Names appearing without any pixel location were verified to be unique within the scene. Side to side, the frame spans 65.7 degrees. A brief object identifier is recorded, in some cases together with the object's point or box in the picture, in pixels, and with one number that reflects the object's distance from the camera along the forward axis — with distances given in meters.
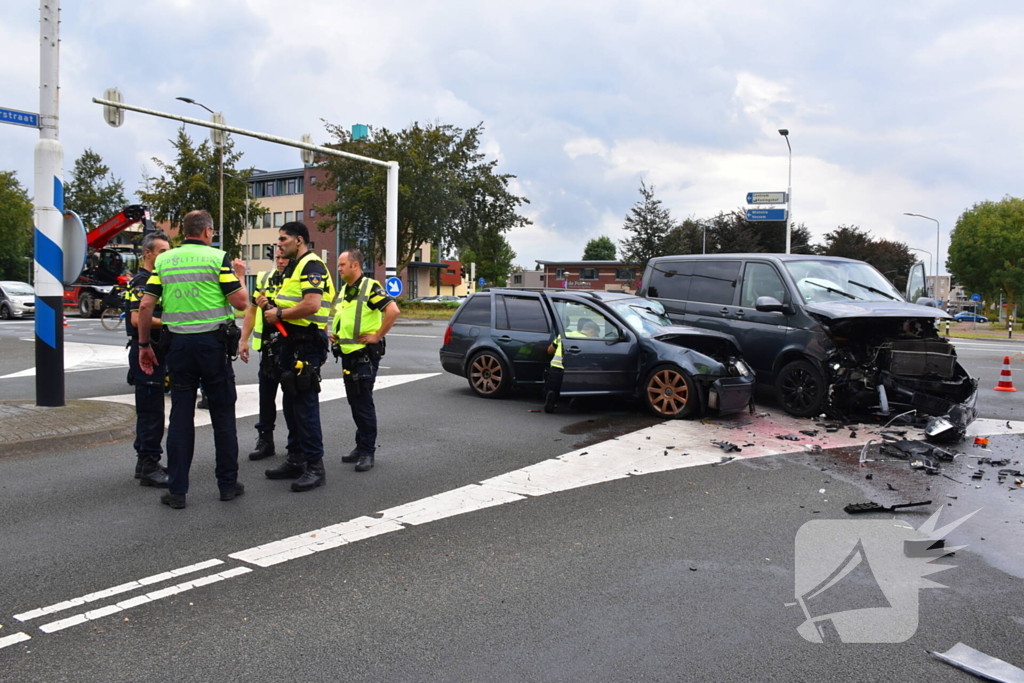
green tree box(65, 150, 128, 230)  72.50
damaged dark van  8.33
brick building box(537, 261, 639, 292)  95.69
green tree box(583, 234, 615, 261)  144.62
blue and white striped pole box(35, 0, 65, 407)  8.30
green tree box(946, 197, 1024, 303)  62.00
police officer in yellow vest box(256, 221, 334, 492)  5.67
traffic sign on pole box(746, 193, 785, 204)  33.16
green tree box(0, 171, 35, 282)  51.59
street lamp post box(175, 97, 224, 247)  19.05
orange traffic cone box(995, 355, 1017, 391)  11.81
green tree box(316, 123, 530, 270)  41.81
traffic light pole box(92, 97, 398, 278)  18.21
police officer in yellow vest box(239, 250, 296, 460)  5.89
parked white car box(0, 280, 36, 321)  33.09
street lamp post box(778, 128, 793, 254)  33.41
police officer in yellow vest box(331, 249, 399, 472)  6.32
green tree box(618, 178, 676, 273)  34.66
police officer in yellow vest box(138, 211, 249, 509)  5.15
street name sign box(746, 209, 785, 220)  33.66
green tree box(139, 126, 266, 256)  45.72
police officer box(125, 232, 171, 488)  5.87
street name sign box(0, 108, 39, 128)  8.17
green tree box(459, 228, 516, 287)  44.72
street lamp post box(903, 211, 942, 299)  57.36
